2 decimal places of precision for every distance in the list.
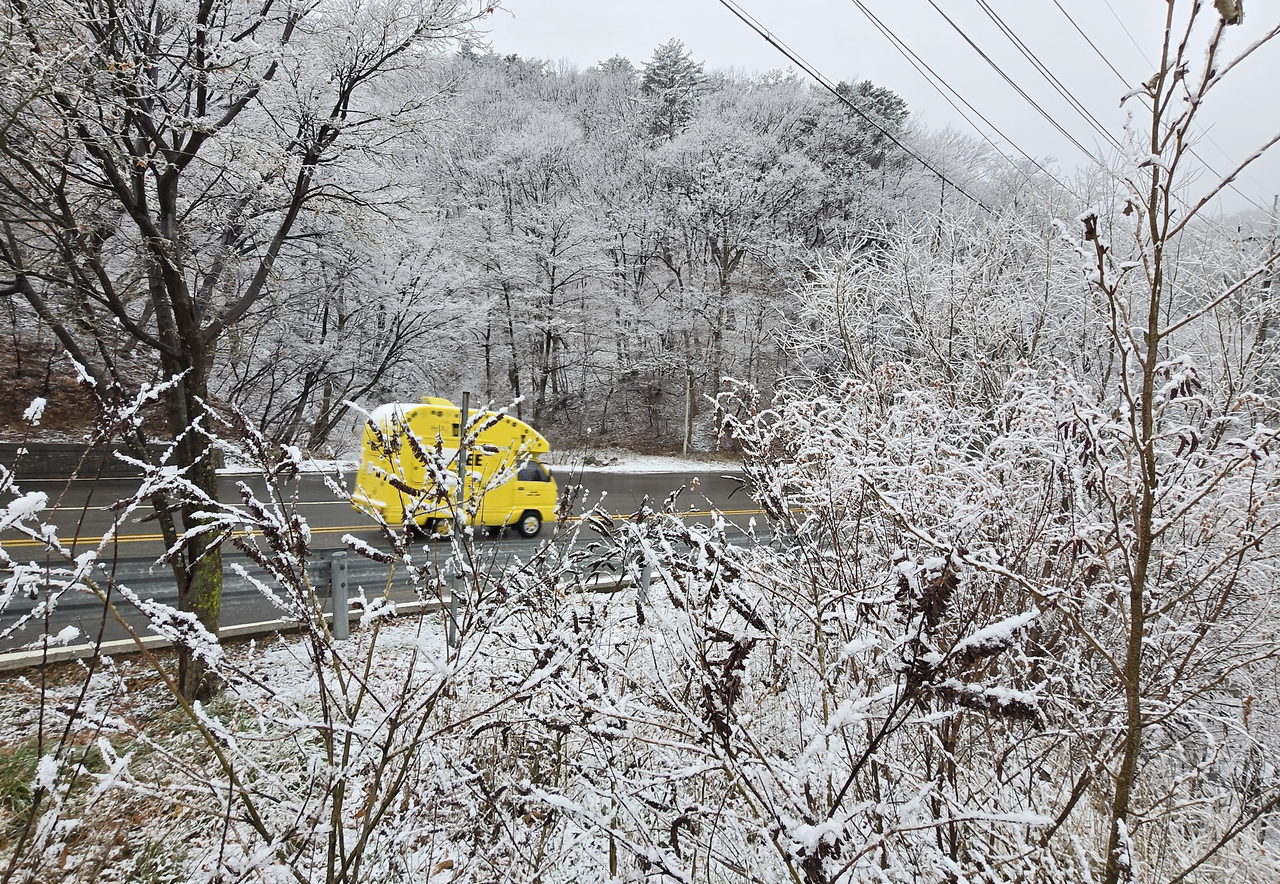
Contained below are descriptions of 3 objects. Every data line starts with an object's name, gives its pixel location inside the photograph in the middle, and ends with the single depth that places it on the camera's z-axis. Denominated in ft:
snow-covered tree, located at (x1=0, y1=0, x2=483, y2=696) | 14.49
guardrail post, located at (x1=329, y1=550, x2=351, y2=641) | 21.12
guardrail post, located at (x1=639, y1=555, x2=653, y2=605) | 28.34
